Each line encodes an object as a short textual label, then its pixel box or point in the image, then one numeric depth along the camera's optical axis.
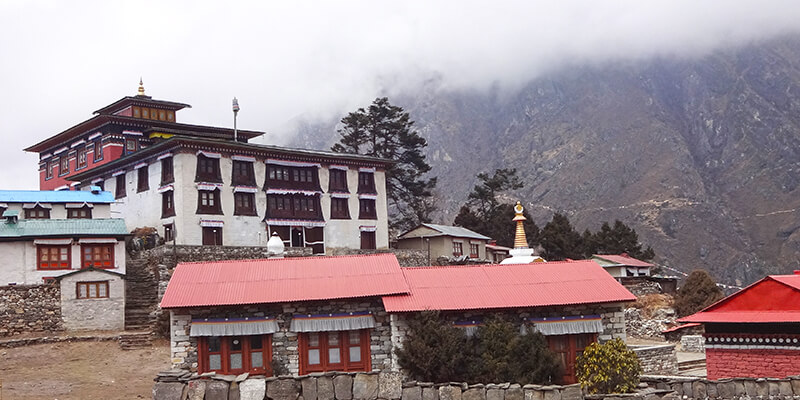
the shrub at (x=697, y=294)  48.31
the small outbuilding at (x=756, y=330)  24.39
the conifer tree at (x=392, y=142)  71.81
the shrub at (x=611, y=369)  24.48
